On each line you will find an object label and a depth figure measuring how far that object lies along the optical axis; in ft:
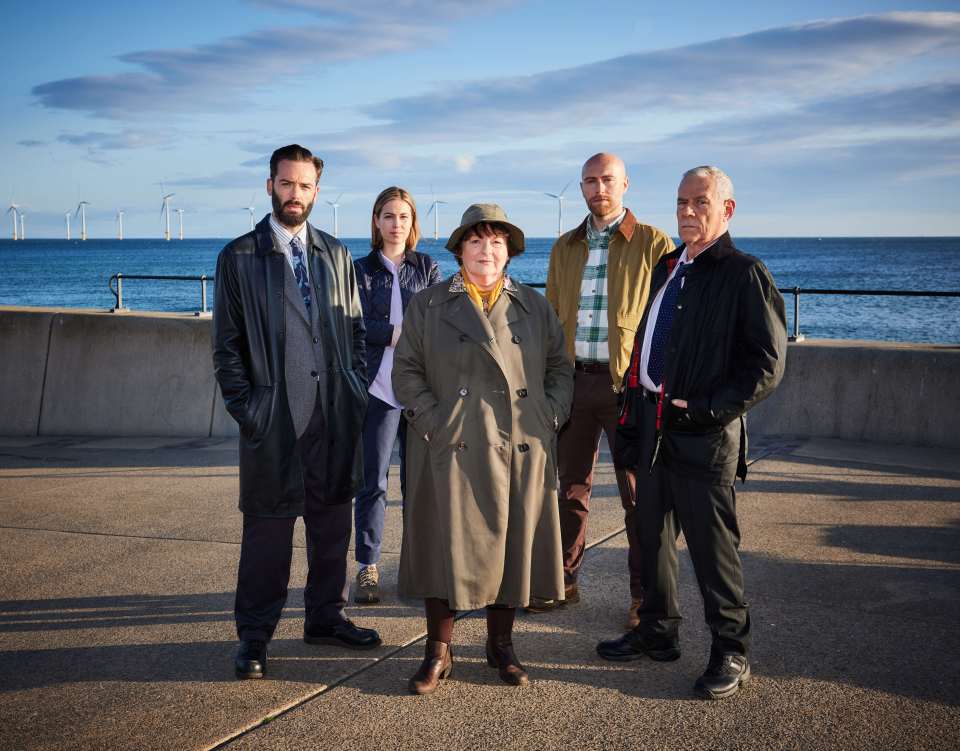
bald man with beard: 15.97
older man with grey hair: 12.70
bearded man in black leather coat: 13.85
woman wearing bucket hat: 12.87
